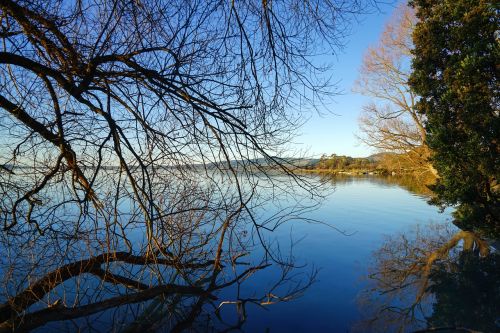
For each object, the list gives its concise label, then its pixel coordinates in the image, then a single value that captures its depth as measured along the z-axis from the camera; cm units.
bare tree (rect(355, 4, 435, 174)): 1422
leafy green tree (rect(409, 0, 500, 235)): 636
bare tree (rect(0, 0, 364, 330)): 247
